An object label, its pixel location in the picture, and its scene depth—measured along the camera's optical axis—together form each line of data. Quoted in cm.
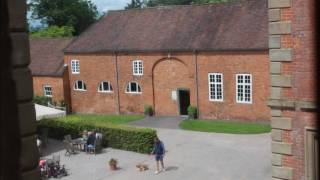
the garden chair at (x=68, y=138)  2853
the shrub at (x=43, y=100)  4380
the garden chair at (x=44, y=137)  2984
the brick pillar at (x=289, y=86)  902
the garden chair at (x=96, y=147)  2799
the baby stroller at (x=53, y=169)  2394
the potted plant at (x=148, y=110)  3972
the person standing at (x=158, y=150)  2344
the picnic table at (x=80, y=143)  2848
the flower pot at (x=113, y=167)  2464
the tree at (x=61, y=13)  6644
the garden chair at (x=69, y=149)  2811
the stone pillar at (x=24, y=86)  261
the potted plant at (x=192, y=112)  3744
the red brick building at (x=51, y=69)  4409
